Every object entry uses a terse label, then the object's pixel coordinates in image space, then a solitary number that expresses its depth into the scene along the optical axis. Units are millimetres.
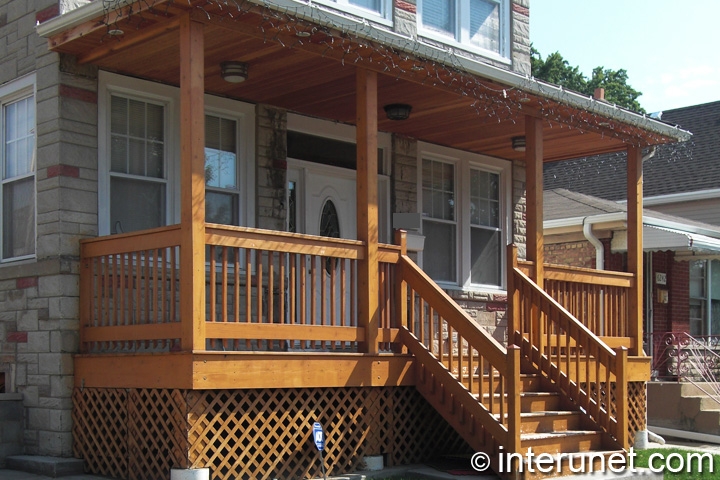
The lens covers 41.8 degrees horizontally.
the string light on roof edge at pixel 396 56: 7965
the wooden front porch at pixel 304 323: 7875
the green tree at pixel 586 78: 41500
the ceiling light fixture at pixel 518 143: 12758
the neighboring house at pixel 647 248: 16016
